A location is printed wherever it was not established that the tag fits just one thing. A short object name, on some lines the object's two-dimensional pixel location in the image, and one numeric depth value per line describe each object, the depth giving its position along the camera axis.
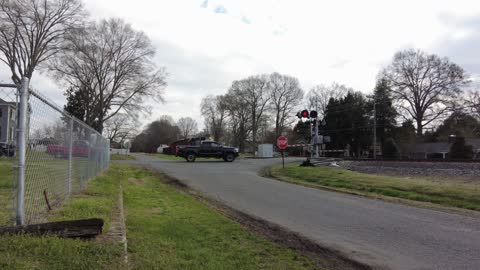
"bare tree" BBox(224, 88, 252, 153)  103.24
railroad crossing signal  25.73
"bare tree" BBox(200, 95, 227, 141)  110.97
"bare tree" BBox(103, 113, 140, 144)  111.01
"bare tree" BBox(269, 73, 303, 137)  101.62
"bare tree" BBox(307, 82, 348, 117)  99.18
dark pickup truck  35.69
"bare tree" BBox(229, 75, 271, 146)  101.88
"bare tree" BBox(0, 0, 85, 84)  35.25
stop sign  26.63
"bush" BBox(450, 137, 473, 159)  48.94
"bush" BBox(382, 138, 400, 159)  55.44
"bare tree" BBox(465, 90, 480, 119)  65.66
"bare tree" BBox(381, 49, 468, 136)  68.69
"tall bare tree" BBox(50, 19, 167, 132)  54.16
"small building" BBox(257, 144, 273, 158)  55.78
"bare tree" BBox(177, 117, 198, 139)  146.75
